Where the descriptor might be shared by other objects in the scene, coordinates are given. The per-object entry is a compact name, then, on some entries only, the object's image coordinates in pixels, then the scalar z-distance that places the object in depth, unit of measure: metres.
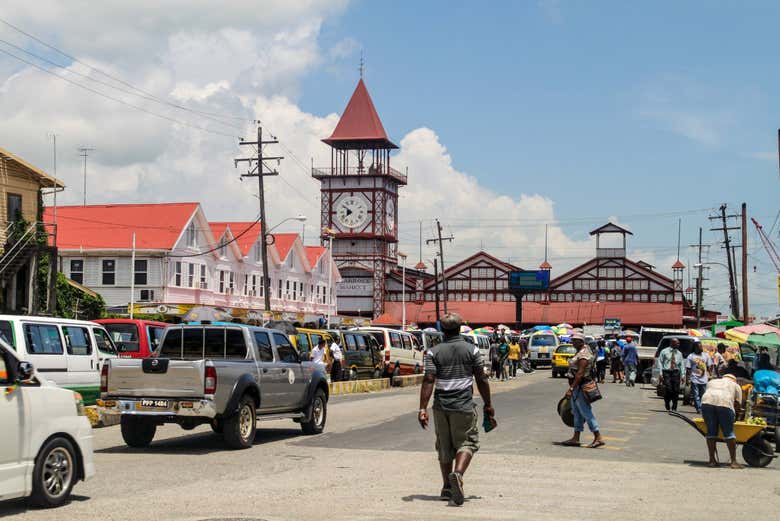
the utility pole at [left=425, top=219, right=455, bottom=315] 79.26
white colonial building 55.34
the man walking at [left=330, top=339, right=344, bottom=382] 32.88
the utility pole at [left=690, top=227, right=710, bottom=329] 86.75
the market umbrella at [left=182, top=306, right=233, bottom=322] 39.88
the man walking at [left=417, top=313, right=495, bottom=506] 10.08
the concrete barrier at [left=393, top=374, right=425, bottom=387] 36.19
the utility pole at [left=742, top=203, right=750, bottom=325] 54.12
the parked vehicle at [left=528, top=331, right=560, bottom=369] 57.62
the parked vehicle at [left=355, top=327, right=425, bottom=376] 36.75
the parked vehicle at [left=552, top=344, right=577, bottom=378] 46.06
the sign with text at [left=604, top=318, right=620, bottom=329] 90.88
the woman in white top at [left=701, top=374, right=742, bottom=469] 13.96
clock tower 112.50
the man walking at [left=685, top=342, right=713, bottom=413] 23.41
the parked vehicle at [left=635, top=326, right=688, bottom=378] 42.84
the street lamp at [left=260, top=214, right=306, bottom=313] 44.03
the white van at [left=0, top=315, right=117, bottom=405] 16.98
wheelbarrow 14.24
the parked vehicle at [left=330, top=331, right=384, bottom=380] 34.28
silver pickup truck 14.12
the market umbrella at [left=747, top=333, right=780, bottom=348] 25.52
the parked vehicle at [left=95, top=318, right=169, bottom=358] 22.41
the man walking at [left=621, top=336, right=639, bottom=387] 39.62
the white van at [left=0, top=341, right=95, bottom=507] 8.79
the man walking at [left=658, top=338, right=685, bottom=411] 25.09
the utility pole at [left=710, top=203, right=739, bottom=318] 75.56
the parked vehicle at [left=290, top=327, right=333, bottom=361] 31.49
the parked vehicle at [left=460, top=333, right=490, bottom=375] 51.49
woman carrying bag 15.79
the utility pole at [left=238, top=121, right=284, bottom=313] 44.75
